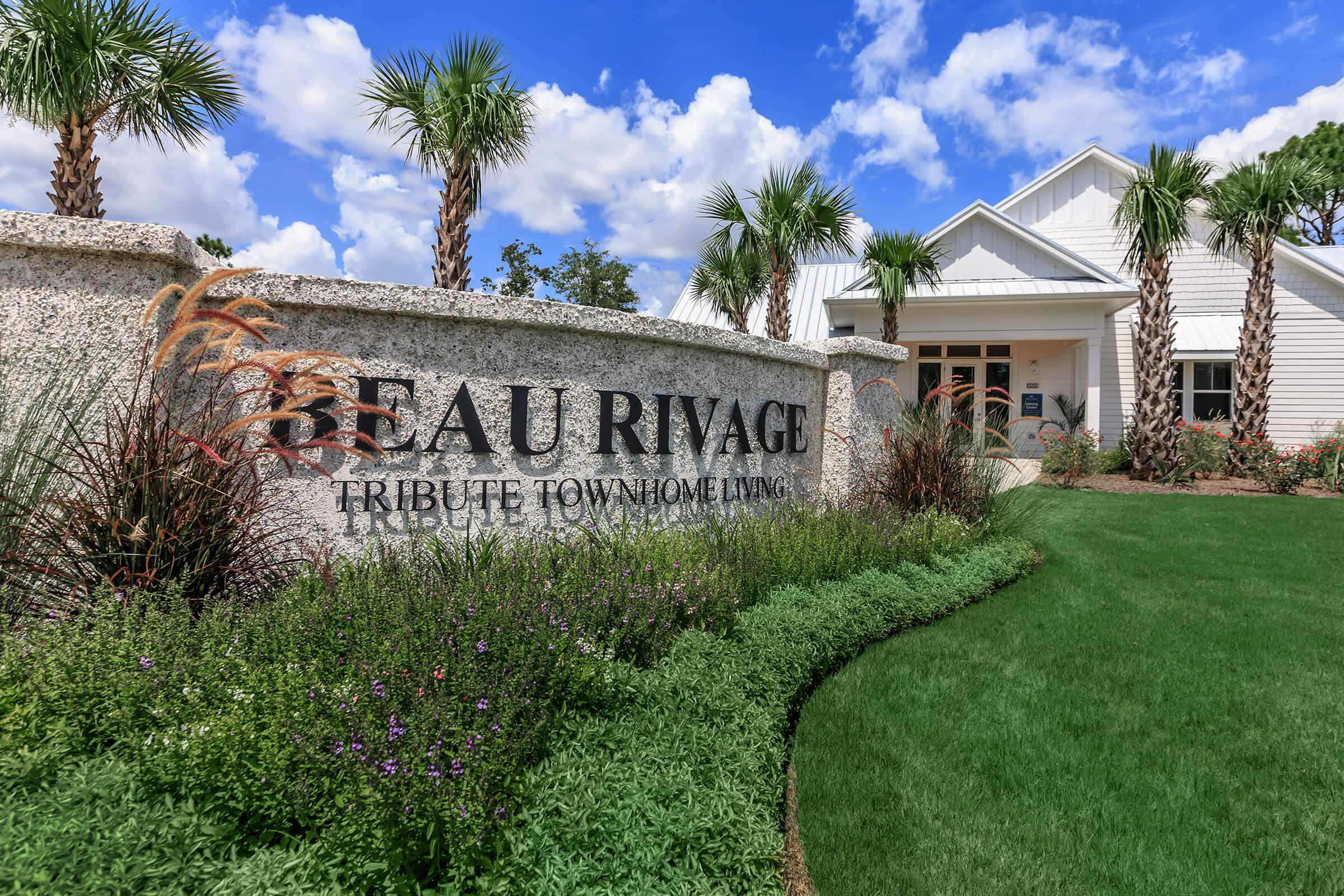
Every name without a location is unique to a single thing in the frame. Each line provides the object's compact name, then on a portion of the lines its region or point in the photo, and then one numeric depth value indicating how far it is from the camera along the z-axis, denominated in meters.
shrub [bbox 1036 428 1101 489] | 14.27
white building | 16.66
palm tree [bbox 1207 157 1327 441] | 14.42
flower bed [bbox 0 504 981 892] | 2.04
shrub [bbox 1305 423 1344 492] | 13.66
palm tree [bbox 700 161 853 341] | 14.33
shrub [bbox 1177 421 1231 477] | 14.73
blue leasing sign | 18.67
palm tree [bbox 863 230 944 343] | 14.93
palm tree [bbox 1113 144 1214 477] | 13.80
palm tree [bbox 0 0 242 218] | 8.41
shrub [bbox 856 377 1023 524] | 7.30
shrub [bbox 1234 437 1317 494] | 13.12
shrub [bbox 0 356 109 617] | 3.09
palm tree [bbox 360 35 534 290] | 10.00
